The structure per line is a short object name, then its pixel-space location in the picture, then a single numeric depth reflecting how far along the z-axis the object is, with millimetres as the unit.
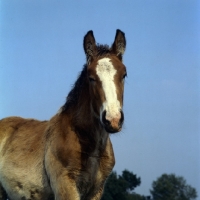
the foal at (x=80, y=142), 7234
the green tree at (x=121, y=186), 54844
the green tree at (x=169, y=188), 53503
